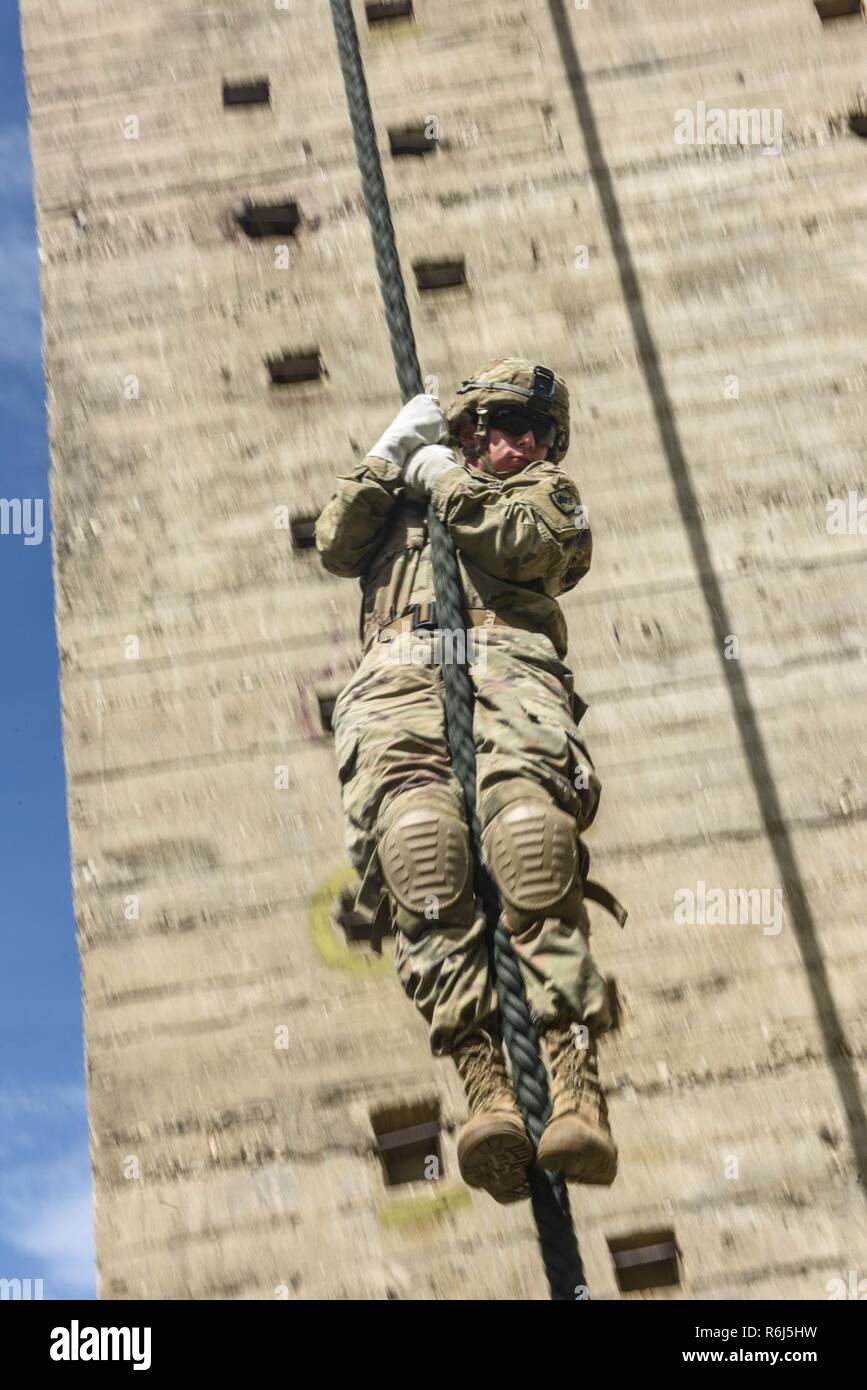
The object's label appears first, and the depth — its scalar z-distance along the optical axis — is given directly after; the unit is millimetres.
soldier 5594
